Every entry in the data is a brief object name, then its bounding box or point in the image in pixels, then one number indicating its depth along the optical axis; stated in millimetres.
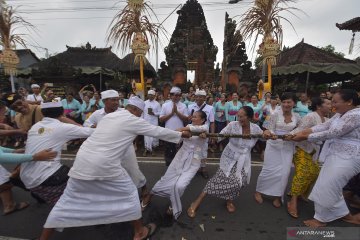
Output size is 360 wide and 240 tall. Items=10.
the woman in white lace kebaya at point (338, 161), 3354
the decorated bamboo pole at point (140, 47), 8008
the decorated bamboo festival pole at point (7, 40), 9452
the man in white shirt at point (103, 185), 2889
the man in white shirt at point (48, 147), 3238
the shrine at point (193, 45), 21891
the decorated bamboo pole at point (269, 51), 8062
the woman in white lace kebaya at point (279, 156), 4156
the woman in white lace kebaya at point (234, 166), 3889
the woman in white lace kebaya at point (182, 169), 3740
